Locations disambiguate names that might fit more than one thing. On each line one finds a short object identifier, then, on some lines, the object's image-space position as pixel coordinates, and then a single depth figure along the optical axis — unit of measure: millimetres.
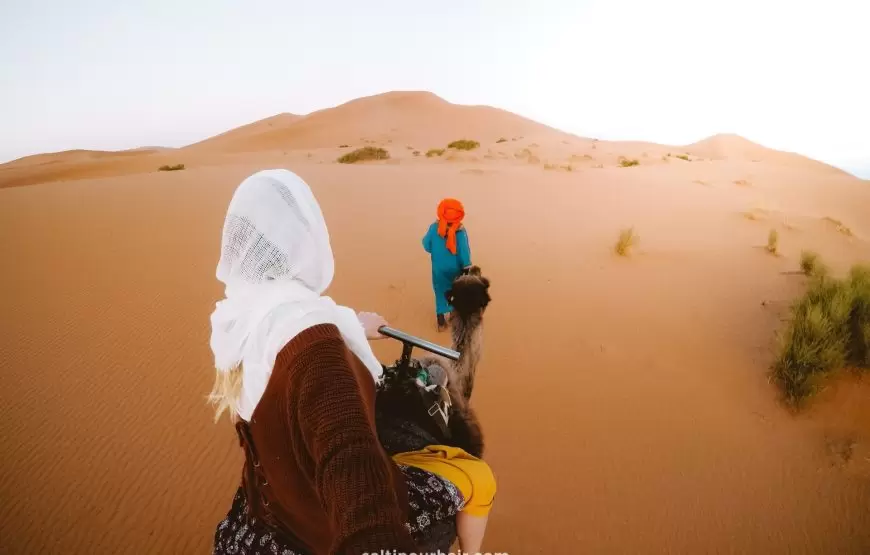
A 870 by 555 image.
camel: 1813
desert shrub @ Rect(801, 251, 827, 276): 5716
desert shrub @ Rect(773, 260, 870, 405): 3688
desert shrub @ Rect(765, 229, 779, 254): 6914
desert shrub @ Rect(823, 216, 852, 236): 9065
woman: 1048
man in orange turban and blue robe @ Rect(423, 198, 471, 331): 4504
